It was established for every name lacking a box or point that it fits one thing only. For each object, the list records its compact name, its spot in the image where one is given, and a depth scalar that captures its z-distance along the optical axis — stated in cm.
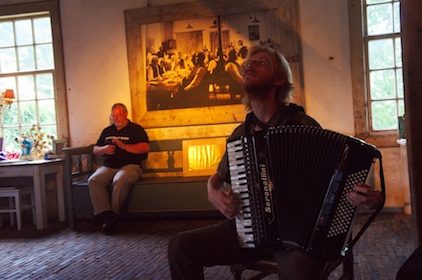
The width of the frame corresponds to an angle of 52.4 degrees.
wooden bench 421
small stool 441
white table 441
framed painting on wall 457
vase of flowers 487
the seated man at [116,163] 422
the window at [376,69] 440
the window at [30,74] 512
